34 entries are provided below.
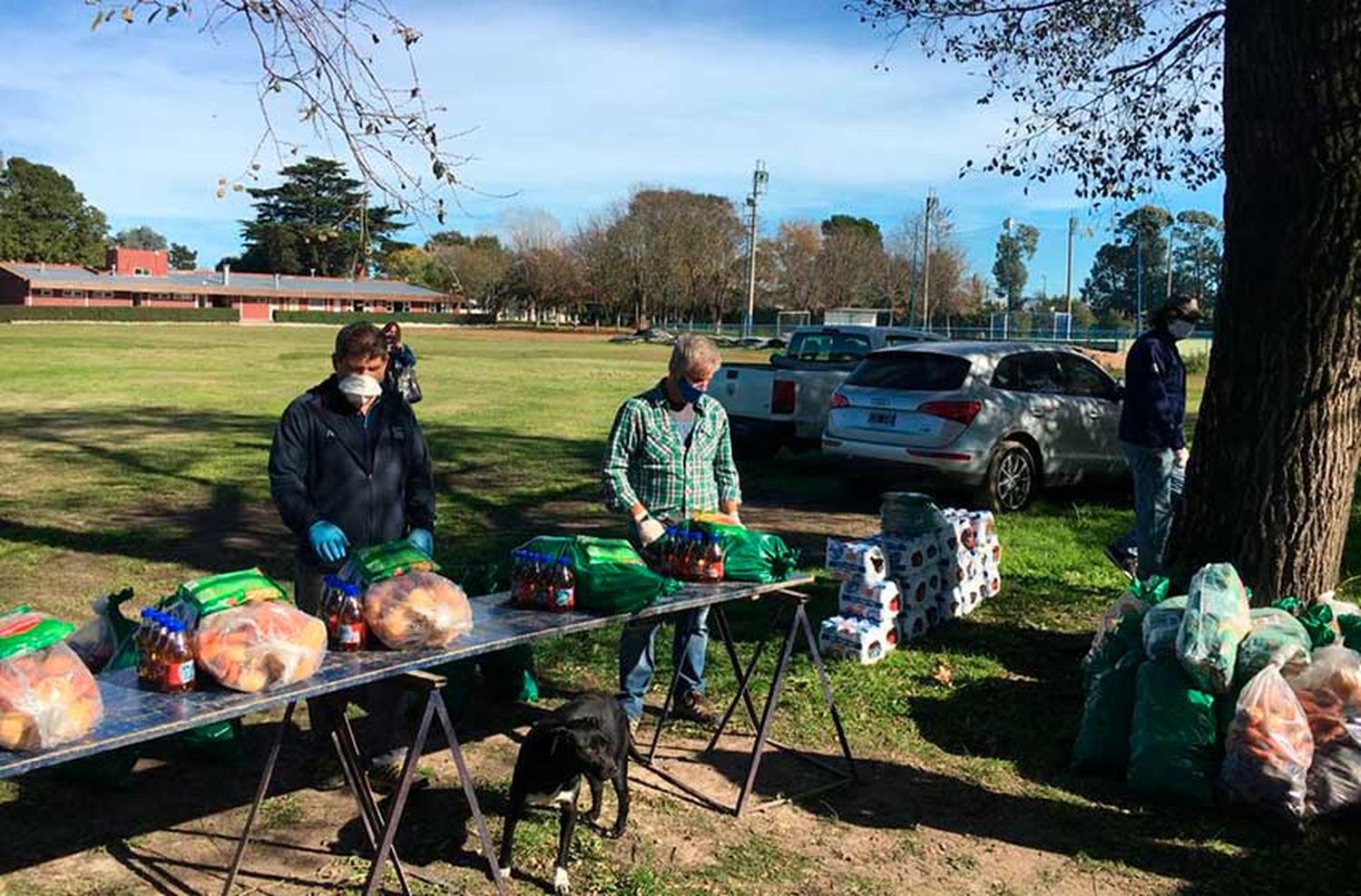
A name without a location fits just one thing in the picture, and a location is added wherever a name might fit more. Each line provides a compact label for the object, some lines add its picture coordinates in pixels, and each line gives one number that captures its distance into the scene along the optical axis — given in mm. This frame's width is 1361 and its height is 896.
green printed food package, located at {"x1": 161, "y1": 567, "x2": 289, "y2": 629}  3242
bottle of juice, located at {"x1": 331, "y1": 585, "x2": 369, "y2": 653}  3582
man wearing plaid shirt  4996
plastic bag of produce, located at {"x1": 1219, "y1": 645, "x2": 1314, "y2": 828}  4426
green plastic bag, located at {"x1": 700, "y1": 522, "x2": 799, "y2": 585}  4766
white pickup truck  13398
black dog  3840
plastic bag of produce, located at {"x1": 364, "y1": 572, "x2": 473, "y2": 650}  3596
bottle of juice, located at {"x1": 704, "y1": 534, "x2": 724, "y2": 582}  4699
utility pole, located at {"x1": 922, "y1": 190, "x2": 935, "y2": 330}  72438
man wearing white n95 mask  4387
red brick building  92812
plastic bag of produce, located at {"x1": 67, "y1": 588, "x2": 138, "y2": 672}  4336
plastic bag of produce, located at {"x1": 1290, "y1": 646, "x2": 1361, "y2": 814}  4449
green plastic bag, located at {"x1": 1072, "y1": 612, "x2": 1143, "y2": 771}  5023
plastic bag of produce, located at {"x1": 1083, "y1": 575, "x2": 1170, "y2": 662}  5367
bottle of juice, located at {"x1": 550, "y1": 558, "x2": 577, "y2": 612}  4180
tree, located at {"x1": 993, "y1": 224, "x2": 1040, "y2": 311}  105625
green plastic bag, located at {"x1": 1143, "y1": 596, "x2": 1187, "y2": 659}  4906
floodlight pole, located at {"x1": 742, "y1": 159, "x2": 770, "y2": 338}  75562
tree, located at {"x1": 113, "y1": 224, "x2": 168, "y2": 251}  154375
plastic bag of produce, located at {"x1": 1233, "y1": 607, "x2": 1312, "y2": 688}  4703
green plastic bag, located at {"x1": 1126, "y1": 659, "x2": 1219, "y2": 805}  4664
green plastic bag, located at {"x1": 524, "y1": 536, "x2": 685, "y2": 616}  4164
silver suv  10703
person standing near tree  7457
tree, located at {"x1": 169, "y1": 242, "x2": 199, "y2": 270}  150662
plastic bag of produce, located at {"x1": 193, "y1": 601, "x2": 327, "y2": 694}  3176
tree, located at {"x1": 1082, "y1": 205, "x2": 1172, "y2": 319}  69500
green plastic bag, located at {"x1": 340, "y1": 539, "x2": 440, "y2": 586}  3674
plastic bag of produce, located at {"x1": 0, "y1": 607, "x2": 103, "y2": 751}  2760
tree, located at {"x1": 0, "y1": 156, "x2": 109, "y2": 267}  96875
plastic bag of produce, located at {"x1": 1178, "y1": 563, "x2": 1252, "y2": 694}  4691
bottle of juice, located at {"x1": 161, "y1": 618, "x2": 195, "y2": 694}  3172
